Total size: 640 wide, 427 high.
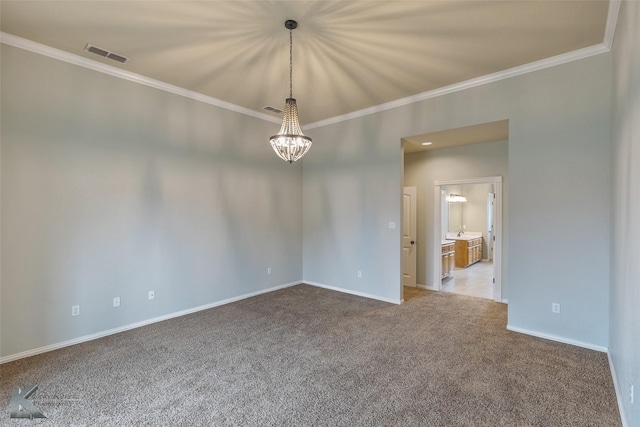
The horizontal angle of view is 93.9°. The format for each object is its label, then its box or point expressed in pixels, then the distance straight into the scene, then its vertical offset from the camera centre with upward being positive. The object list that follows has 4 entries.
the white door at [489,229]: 9.69 -0.52
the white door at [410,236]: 6.14 -0.47
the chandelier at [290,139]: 3.13 +0.79
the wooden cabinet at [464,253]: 8.46 -1.12
